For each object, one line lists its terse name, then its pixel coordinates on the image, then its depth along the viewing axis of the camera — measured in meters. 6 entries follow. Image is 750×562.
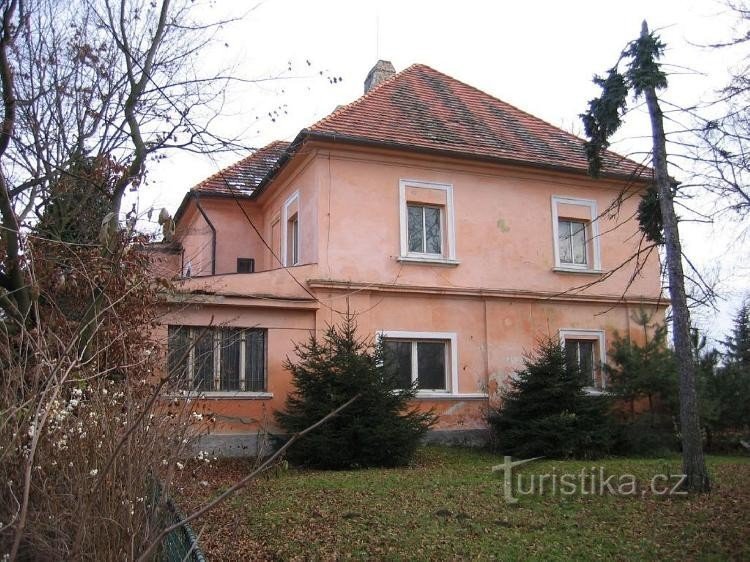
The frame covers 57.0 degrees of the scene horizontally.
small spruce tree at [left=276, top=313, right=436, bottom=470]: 11.73
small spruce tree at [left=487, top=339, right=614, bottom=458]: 13.24
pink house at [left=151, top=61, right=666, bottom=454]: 14.16
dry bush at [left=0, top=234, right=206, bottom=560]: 4.02
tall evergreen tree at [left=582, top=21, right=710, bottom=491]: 9.22
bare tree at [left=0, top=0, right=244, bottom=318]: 8.38
